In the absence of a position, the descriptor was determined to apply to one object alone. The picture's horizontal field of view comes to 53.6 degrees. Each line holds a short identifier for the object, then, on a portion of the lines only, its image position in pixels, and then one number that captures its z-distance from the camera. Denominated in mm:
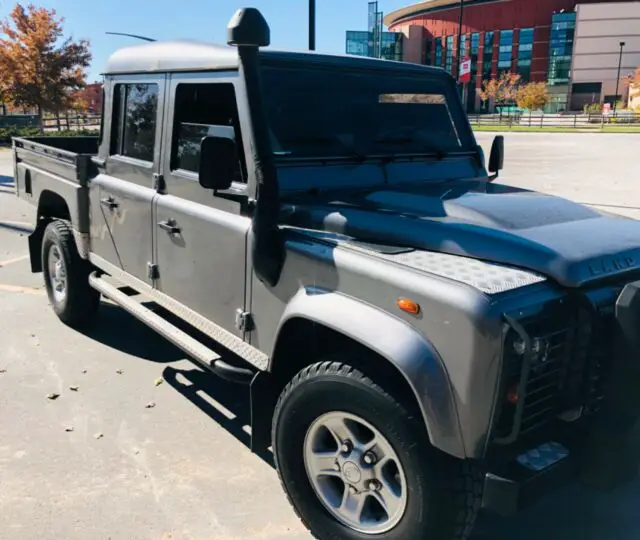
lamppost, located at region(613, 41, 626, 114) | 77338
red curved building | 83125
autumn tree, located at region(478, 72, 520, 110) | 70438
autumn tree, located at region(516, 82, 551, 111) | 65562
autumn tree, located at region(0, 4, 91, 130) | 30250
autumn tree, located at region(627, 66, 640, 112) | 51691
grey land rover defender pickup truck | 2197
